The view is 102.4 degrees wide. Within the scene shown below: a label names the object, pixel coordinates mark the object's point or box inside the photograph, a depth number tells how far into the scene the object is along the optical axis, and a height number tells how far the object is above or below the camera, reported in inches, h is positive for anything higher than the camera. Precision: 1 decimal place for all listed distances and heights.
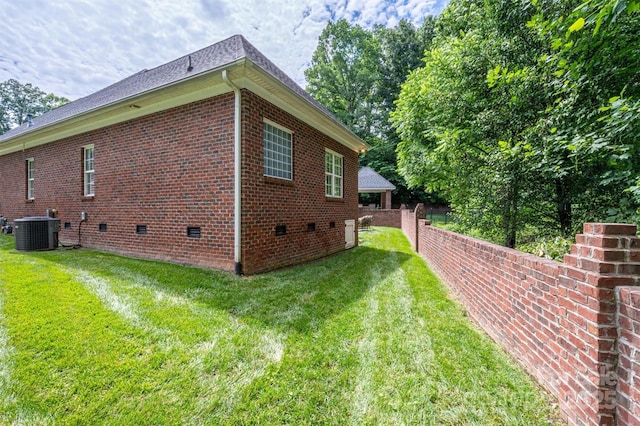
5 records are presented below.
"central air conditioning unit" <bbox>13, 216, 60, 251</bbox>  270.2 -21.2
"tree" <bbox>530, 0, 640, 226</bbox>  137.3 +67.6
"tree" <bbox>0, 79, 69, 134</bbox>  1342.3 +609.7
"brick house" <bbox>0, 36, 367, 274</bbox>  200.4 +43.8
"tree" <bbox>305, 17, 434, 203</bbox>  1145.4 +609.2
